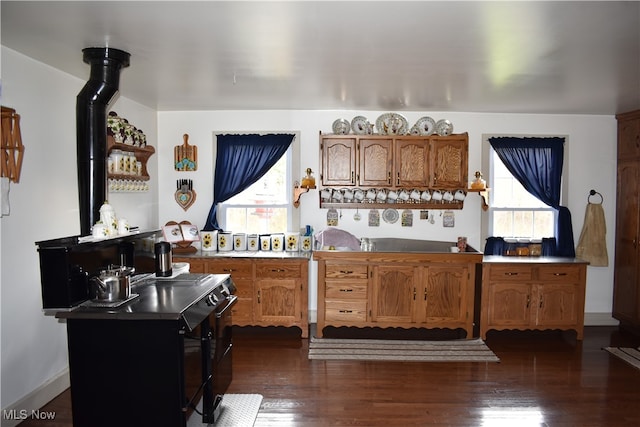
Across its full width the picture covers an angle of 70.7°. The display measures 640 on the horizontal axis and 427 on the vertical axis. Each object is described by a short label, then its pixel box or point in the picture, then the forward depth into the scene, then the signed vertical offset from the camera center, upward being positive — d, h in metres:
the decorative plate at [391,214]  5.34 -0.25
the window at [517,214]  5.39 -0.25
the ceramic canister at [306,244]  5.15 -0.58
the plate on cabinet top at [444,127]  4.99 +0.73
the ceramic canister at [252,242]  5.23 -0.57
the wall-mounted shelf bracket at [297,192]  5.12 +0.01
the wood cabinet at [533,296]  4.75 -1.08
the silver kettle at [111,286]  2.66 -0.55
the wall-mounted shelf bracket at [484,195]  5.08 -0.02
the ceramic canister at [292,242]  5.17 -0.57
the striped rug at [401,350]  4.21 -1.53
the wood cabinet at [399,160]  4.98 +0.37
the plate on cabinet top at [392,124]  5.02 +0.77
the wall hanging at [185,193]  5.32 +0.00
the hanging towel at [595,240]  5.20 -0.54
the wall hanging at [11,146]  2.83 +0.30
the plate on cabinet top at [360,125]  5.00 +0.76
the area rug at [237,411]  3.00 -1.53
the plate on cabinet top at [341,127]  5.02 +0.74
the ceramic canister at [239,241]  5.20 -0.56
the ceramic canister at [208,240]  5.11 -0.53
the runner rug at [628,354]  4.14 -1.55
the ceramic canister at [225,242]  5.17 -0.56
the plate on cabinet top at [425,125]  5.06 +0.77
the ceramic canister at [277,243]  5.21 -0.58
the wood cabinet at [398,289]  4.72 -1.01
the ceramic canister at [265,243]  5.25 -0.58
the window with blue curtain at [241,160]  5.26 +0.39
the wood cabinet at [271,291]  4.75 -1.03
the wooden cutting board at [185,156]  5.33 +0.44
